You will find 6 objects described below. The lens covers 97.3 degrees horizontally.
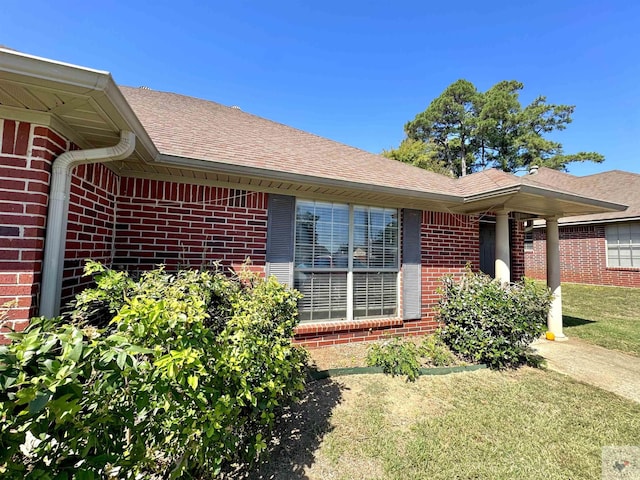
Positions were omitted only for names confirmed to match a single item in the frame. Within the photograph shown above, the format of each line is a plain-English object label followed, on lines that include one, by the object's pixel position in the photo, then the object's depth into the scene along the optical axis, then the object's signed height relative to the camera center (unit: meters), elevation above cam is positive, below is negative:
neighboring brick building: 12.77 +1.22
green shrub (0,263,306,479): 1.00 -0.63
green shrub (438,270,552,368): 4.30 -0.93
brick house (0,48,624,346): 2.07 +0.69
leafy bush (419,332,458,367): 4.25 -1.47
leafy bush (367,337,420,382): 3.88 -1.42
